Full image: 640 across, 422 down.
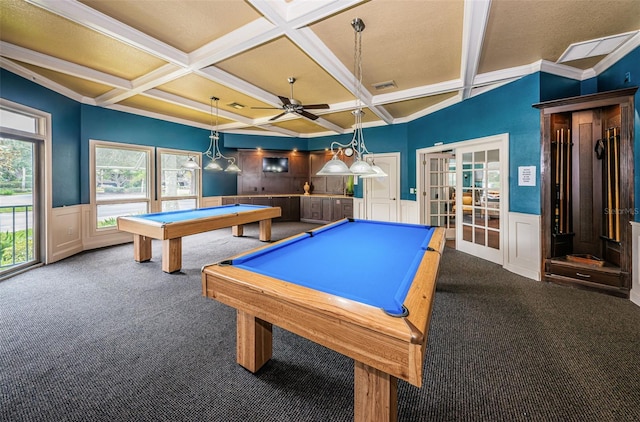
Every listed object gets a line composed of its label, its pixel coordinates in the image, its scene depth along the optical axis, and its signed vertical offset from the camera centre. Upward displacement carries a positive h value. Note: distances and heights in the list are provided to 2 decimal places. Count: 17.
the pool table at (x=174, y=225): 3.41 -0.20
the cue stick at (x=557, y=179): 3.40 +0.37
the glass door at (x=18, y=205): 3.43 +0.09
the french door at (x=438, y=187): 5.61 +0.48
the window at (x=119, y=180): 5.08 +0.65
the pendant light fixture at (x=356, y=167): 2.46 +0.42
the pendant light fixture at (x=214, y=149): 6.96 +1.71
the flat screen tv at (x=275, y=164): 8.27 +1.47
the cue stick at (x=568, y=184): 3.40 +0.31
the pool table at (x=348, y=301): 1.00 -0.42
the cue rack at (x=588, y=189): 2.80 +0.23
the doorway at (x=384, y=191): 6.25 +0.45
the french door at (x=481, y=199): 3.94 +0.16
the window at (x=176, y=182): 6.16 +0.72
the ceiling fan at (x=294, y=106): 3.56 +1.47
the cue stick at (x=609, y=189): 3.09 +0.22
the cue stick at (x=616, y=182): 2.95 +0.29
